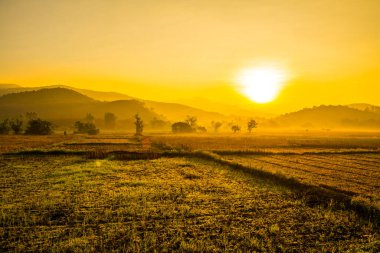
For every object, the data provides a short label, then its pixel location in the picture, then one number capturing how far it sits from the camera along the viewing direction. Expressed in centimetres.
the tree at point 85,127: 12250
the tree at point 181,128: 14612
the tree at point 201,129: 16755
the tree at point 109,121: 19125
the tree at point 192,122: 16475
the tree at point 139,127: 11796
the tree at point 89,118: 18812
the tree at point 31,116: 18808
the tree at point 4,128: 10762
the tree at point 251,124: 14945
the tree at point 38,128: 10238
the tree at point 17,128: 10306
